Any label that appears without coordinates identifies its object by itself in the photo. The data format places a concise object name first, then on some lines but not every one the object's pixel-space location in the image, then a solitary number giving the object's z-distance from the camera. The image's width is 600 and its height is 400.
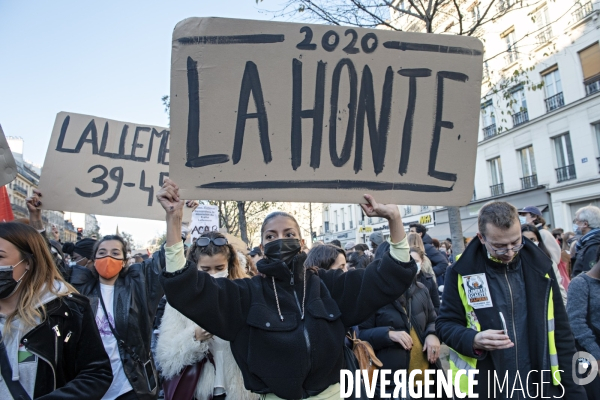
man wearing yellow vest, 2.32
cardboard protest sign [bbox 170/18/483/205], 2.36
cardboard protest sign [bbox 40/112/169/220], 3.69
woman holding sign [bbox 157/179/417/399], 2.02
